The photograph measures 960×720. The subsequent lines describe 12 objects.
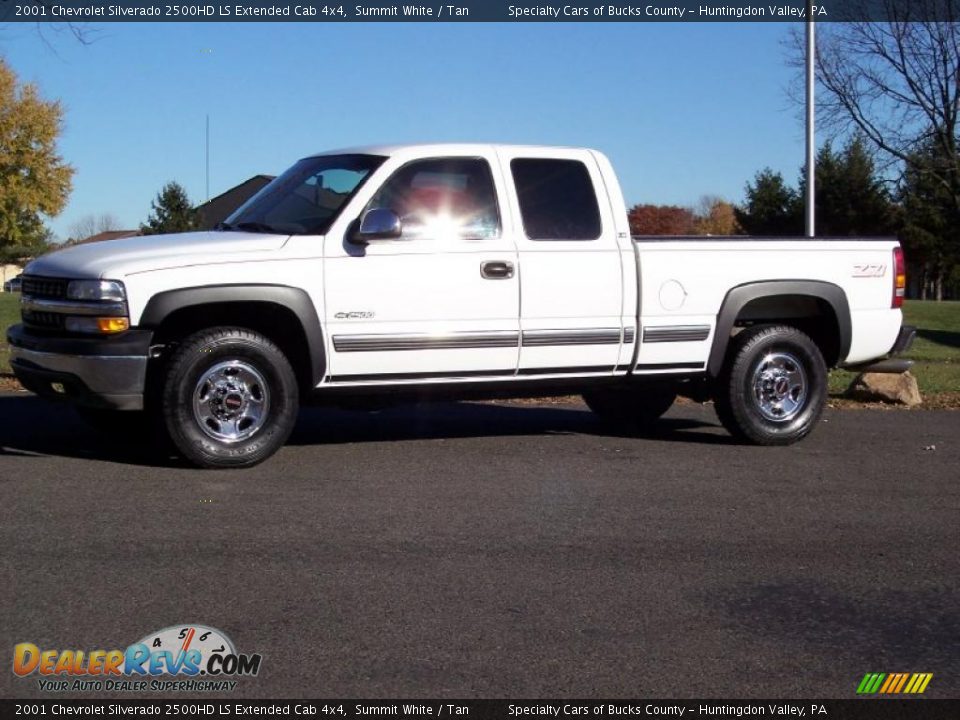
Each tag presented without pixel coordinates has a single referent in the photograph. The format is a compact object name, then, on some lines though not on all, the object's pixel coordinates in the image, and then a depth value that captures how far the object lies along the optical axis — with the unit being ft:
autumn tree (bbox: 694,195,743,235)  244.01
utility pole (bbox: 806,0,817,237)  64.75
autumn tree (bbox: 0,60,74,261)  185.78
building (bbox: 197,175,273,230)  110.11
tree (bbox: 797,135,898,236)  181.47
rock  39.11
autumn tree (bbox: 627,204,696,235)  144.52
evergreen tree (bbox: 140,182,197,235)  164.35
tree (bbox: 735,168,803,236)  167.43
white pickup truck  24.53
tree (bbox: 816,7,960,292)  119.03
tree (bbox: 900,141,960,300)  186.91
